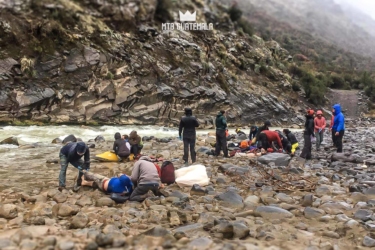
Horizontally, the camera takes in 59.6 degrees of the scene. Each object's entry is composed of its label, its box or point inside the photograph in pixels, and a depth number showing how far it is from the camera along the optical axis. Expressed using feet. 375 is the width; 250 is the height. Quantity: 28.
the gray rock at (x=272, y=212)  17.84
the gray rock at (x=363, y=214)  17.17
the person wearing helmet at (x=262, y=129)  39.62
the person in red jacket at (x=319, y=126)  43.16
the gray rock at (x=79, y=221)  15.72
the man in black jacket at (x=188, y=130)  32.65
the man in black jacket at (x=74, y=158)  23.26
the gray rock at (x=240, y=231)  14.84
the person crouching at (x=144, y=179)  20.33
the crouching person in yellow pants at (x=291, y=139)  39.05
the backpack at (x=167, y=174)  24.16
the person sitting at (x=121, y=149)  34.12
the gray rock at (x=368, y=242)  14.23
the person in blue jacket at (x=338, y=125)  38.60
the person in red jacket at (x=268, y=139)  38.45
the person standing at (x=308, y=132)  36.17
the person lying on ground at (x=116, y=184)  21.16
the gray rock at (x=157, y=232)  14.65
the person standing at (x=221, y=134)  35.64
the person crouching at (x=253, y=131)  45.73
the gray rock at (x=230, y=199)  19.83
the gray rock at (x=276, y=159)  32.40
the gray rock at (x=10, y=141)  44.19
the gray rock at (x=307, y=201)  19.93
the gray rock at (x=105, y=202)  19.40
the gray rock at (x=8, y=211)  16.72
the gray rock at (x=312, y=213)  17.97
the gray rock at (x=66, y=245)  13.11
